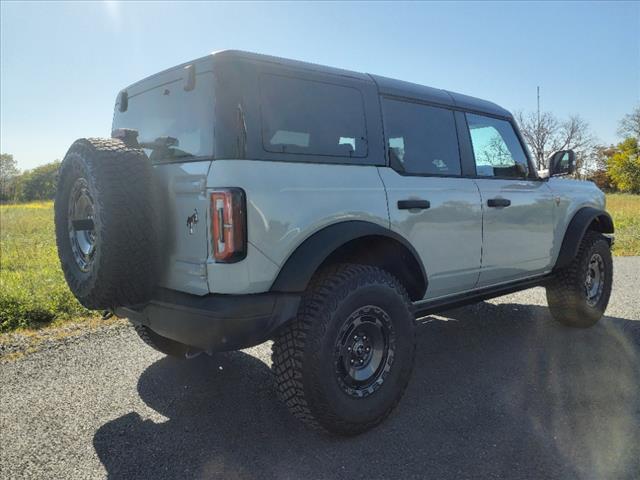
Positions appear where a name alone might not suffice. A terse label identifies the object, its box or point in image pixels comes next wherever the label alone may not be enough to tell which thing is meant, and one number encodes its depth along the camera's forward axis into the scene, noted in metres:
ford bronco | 2.25
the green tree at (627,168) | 50.06
